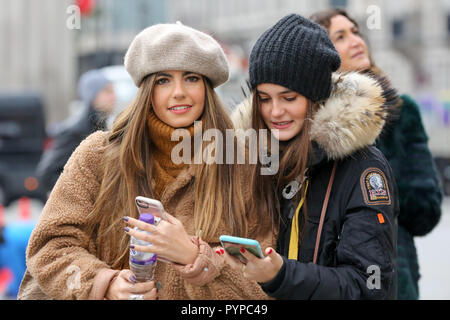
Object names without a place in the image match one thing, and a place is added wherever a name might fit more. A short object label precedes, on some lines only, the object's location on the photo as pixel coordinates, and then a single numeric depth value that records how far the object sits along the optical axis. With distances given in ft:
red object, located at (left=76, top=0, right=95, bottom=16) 107.45
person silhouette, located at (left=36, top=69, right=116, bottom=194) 33.42
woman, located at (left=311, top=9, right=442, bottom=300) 22.18
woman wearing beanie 14.06
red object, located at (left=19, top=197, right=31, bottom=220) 47.63
